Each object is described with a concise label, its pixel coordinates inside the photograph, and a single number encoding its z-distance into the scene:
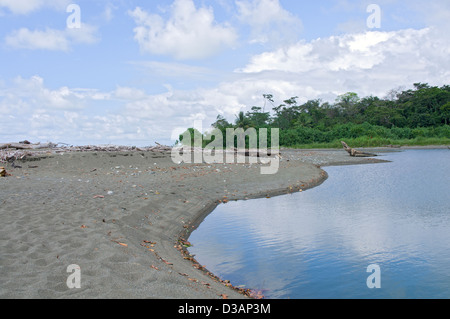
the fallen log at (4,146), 20.54
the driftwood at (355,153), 35.25
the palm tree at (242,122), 55.72
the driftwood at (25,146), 20.85
